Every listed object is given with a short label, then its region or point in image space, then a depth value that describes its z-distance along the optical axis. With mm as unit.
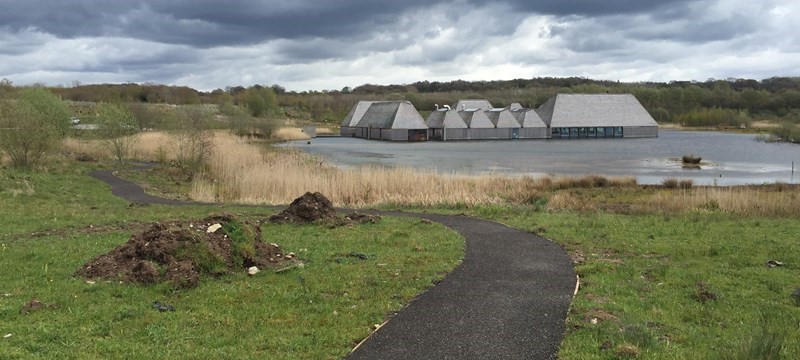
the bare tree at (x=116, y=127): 32125
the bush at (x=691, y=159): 43594
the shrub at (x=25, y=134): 25359
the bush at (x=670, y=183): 29091
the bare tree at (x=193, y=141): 30734
